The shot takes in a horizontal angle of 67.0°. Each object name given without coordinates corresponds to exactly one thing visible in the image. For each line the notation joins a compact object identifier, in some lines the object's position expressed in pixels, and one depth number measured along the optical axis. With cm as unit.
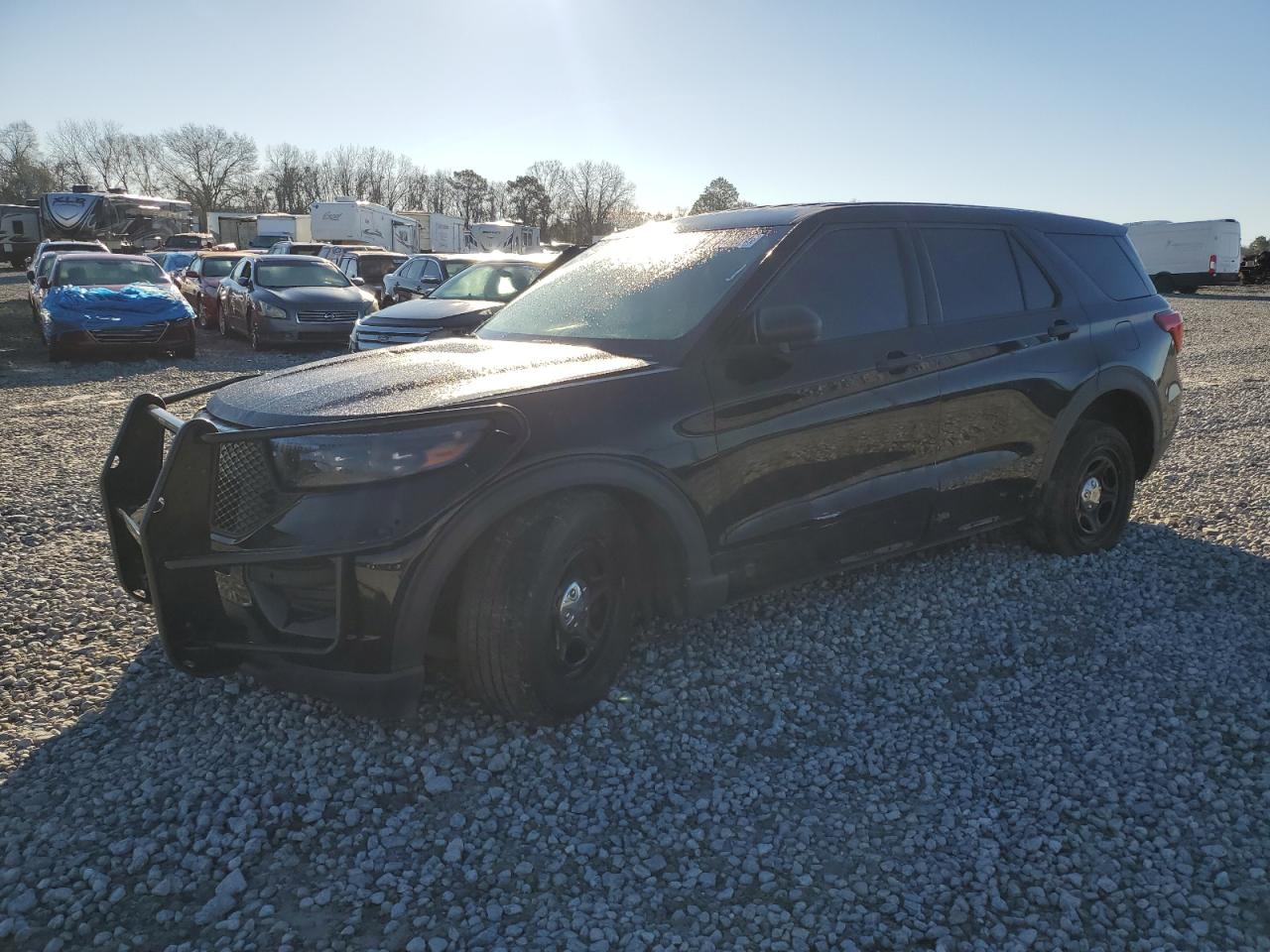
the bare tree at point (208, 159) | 9312
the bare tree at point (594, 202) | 8728
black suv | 288
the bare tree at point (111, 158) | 9644
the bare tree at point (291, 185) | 8950
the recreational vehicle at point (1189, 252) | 3319
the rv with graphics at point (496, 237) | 4453
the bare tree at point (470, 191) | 9200
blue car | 1384
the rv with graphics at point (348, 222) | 3912
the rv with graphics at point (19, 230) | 4288
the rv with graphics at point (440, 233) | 4650
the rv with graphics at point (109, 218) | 3822
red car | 2020
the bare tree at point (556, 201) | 8506
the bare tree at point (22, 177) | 7312
